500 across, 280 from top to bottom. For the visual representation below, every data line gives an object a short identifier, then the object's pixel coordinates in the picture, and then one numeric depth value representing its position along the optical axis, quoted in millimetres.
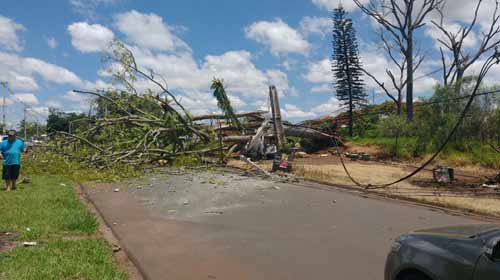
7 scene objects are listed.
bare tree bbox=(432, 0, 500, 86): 28950
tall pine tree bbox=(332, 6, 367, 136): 32594
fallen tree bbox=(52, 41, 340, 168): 16250
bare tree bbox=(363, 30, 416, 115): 31080
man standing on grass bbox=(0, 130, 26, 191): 10430
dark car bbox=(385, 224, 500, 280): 2400
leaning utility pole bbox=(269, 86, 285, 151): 17312
